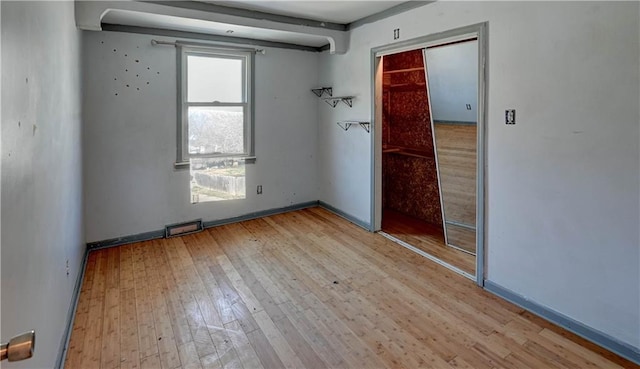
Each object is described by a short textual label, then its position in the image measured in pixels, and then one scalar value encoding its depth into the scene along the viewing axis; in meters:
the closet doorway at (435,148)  3.21
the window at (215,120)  4.19
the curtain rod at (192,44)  3.86
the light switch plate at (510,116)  2.61
